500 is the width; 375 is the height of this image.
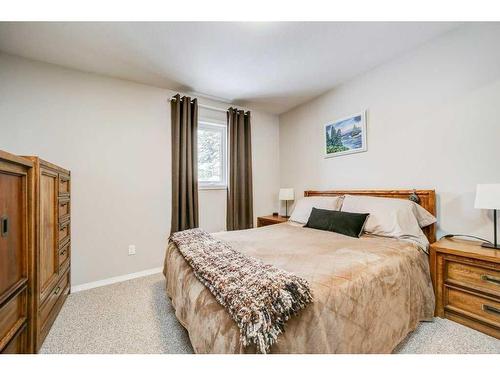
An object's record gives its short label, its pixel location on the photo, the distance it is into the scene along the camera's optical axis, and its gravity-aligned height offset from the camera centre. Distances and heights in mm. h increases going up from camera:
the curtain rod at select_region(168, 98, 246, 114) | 3143 +1183
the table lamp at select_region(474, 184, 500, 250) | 1541 -94
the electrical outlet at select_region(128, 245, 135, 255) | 2648 -751
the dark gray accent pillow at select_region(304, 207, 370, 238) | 2053 -356
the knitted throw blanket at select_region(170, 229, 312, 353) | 849 -479
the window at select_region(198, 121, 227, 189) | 3240 +492
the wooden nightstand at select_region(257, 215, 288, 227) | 3185 -492
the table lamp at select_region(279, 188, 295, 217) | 3396 -113
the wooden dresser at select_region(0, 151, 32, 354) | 1005 -331
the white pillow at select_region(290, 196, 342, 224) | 2539 -227
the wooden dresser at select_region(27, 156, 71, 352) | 1271 -420
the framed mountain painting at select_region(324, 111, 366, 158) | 2625 +656
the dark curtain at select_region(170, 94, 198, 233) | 2873 +275
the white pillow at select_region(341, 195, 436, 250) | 1884 -303
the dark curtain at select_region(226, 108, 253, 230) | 3326 +236
